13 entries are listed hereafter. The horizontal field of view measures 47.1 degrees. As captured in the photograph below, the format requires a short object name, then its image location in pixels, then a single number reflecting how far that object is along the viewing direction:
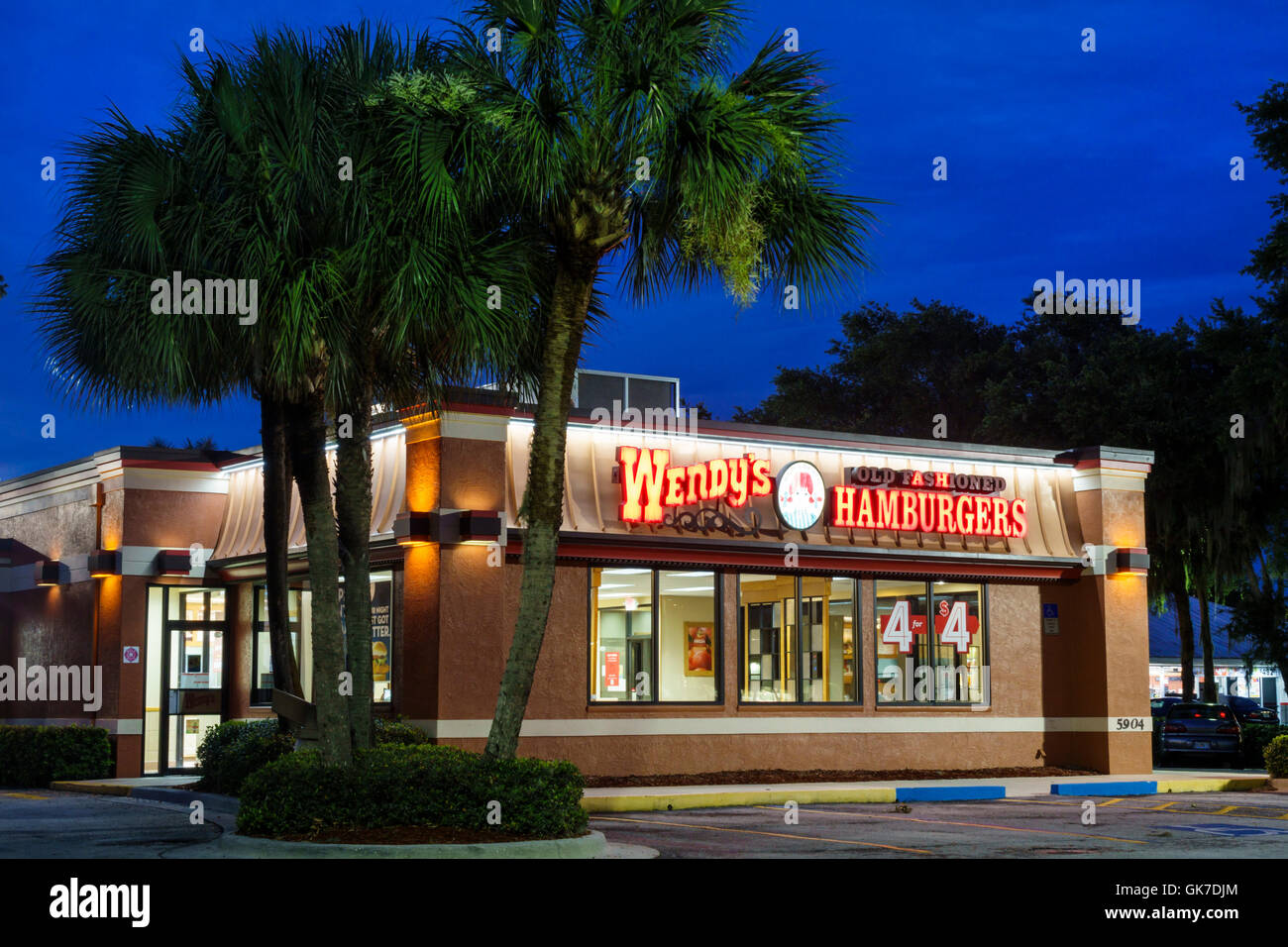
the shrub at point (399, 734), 20.05
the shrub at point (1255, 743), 37.12
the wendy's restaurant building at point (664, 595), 22.56
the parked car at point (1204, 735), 35.88
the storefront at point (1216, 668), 67.50
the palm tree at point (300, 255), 15.37
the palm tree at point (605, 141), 15.11
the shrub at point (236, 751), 20.00
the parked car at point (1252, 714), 42.47
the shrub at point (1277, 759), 26.62
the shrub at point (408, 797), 14.63
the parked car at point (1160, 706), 43.36
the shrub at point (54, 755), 25.09
